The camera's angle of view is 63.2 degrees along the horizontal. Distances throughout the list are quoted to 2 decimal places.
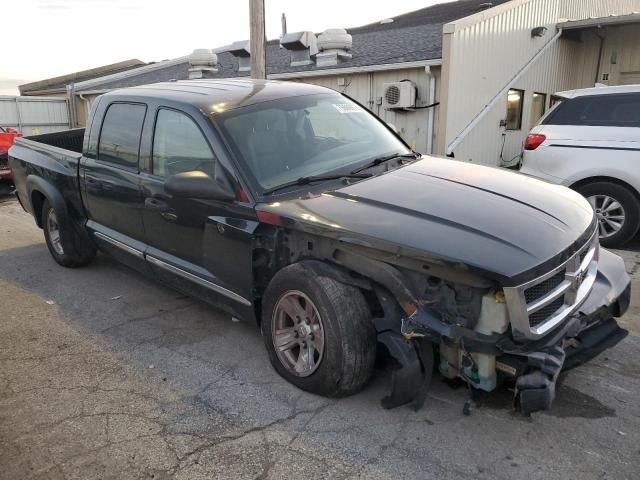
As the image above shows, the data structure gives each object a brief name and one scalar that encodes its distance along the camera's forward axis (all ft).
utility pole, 28.09
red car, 33.86
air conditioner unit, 32.78
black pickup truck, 8.32
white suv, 19.24
